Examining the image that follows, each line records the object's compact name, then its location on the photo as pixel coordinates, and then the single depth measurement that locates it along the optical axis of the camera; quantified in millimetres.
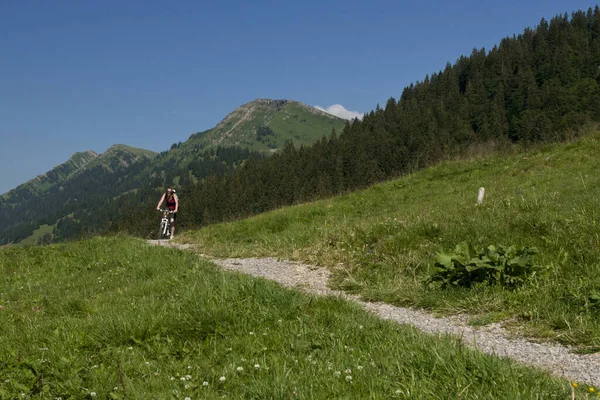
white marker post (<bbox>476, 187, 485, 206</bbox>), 12382
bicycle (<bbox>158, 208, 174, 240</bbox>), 20328
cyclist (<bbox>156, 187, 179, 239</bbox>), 20266
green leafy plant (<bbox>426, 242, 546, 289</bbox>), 6536
